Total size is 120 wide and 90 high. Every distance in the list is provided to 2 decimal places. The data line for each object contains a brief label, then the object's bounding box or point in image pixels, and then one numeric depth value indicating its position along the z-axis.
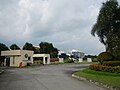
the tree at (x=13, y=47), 44.15
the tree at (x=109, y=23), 14.65
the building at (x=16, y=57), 27.16
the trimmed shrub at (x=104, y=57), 14.36
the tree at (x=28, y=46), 42.19
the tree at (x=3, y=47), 32.68
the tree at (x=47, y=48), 43.73
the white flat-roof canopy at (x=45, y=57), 31.86
